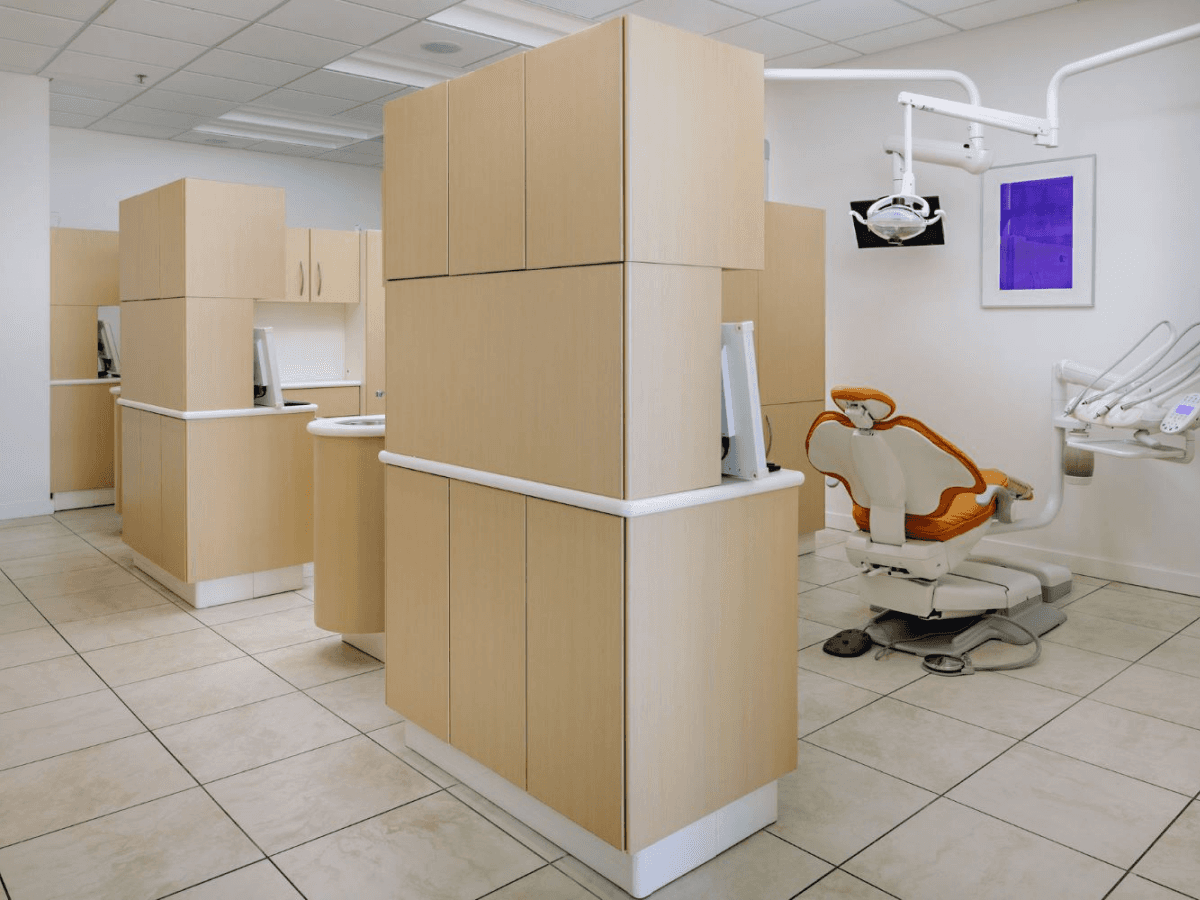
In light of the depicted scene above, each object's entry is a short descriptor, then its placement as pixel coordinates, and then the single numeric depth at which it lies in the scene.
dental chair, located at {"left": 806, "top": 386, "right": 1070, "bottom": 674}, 3.88
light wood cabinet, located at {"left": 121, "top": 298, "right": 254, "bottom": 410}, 4.84
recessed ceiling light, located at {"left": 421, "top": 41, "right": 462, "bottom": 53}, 6.26
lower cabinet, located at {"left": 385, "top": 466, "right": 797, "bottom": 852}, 2.35
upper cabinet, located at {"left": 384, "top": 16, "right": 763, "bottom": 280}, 2.25
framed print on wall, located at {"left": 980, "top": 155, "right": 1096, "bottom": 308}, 5.34
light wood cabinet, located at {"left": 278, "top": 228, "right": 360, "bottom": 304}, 6.30
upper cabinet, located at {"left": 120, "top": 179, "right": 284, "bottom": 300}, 4.78
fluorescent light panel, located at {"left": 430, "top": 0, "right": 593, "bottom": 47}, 5.70
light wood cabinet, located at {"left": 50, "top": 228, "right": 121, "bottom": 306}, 7.30
